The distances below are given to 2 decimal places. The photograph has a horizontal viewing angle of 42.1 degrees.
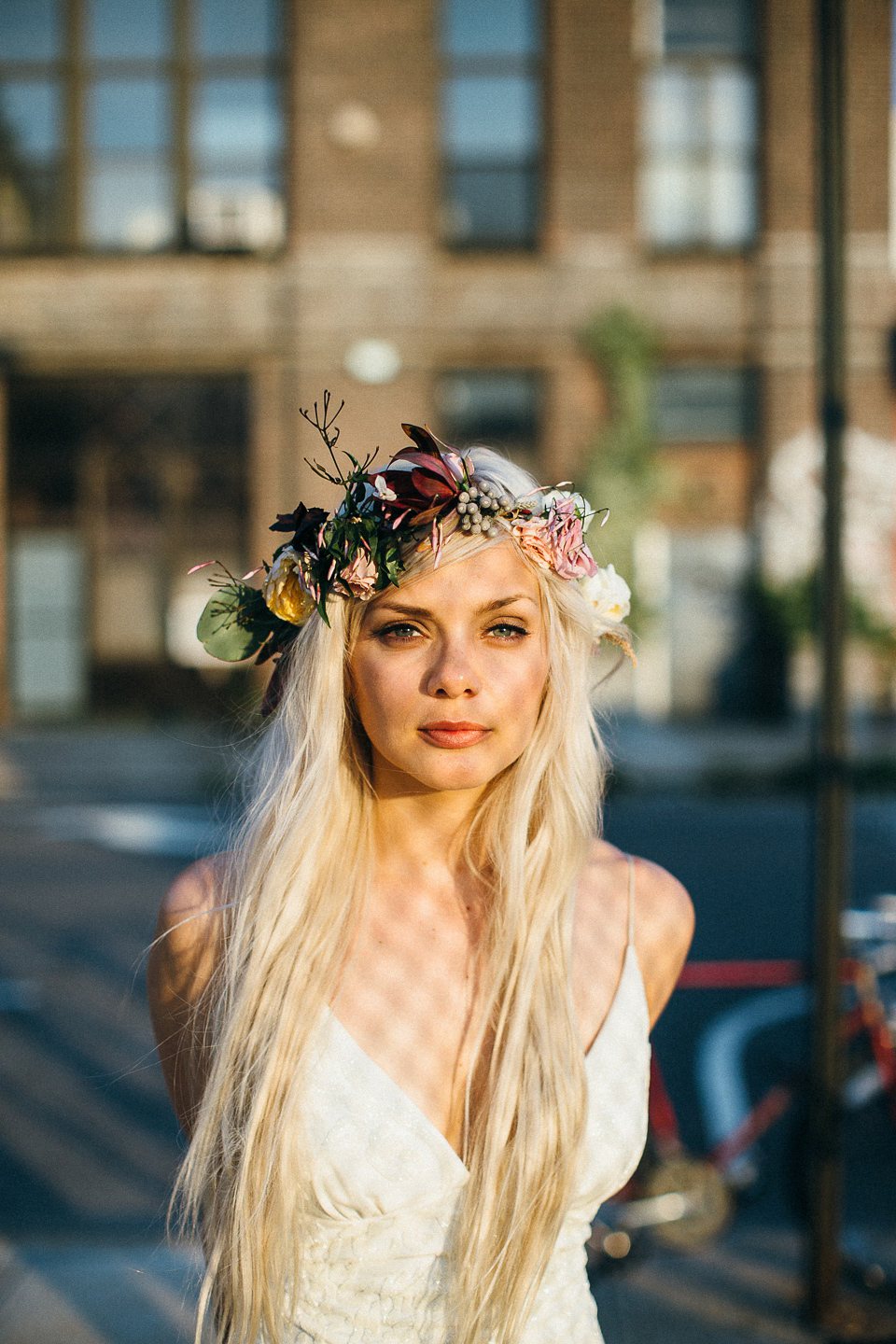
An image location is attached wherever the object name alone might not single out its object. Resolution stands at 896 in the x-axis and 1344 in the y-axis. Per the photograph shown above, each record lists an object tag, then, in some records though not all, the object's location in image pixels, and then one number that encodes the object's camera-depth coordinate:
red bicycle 3.53
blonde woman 1.64
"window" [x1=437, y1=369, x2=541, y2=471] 15.38
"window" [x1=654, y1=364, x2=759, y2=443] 15.27
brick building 14.88
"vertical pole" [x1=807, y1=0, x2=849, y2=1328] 3.14
